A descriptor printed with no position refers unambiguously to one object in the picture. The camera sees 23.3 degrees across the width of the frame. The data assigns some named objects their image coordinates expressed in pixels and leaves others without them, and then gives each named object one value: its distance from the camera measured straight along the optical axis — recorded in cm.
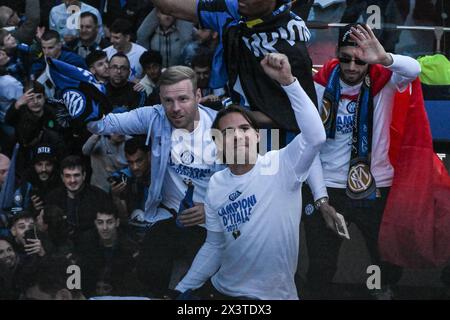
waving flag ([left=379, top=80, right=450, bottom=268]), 543
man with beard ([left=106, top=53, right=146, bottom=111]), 553
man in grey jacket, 538
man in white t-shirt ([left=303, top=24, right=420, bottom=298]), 543
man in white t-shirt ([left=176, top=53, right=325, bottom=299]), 525
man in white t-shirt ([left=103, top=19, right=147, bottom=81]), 561
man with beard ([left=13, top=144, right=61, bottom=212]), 557
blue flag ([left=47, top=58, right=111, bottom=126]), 546
